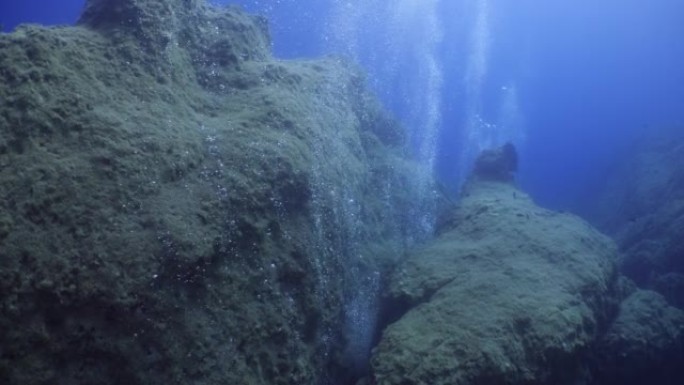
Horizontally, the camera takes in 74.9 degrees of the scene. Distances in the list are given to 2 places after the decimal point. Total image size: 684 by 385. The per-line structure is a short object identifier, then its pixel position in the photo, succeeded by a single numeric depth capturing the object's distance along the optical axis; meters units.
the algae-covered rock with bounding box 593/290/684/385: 6.85
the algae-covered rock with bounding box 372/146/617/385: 4.75
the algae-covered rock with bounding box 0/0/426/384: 3.23
